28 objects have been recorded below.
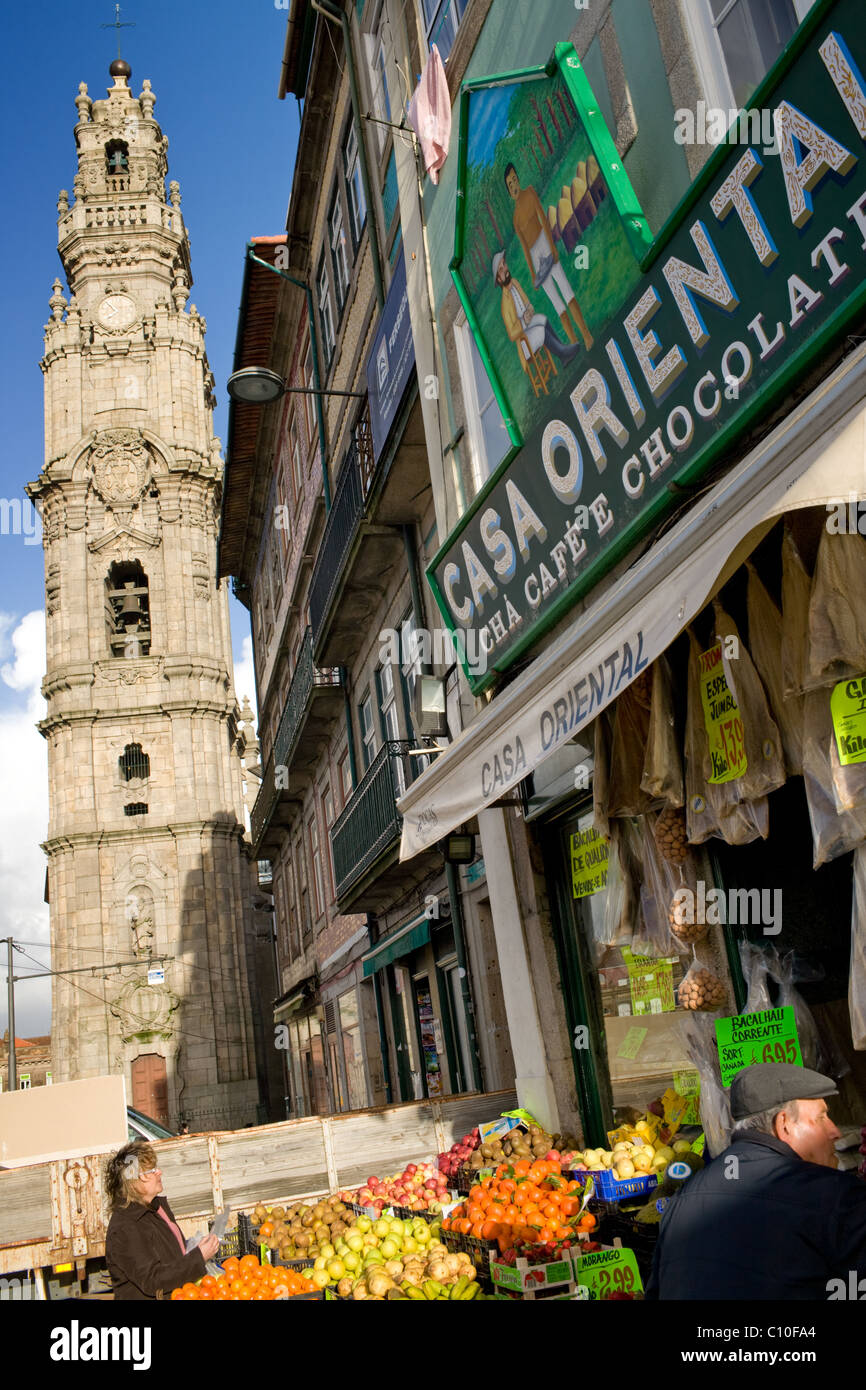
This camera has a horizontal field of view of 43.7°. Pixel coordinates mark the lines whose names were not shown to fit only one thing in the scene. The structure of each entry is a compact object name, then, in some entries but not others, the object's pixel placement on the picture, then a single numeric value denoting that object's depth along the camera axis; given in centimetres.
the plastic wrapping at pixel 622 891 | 615
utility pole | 3526
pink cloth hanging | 921
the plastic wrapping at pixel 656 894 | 593
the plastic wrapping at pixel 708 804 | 501
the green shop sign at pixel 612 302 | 413
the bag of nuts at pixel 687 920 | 554
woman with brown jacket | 570
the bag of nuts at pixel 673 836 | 566
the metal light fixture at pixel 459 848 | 1070
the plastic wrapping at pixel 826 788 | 407
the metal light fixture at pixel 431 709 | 1004
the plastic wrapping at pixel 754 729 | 480
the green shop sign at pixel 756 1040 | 505
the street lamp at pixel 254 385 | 1264
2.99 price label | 478
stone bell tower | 4066
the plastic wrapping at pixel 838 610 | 402
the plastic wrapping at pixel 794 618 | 441
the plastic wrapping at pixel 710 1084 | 539
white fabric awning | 342
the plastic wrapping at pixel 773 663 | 472
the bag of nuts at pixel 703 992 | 546
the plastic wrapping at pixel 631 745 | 599
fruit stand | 521
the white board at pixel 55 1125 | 912
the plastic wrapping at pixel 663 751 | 537
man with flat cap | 285
